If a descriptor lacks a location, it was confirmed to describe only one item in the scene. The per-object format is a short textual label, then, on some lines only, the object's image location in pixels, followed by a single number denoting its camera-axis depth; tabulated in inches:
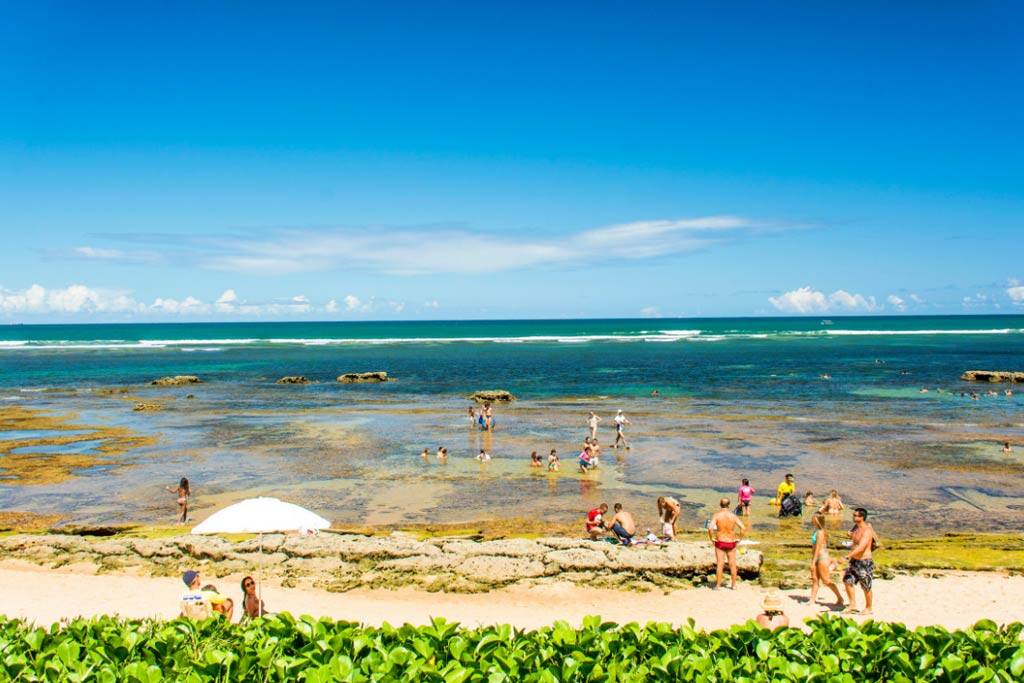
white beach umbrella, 562.9
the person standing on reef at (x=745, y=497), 871.1
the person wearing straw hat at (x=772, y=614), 444.1
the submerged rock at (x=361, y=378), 2578.7
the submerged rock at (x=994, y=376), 2348.7
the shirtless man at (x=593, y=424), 1341.0
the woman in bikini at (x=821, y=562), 577.0
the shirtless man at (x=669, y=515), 729.0
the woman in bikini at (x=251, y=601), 520.1
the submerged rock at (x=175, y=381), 2486.0
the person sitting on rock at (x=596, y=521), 735.7
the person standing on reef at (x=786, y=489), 876.0
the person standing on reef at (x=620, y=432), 1310.3
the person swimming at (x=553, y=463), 1112.2
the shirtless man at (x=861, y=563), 557.9
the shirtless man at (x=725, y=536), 611.5
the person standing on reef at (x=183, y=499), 860.8
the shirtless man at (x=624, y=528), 682.2
